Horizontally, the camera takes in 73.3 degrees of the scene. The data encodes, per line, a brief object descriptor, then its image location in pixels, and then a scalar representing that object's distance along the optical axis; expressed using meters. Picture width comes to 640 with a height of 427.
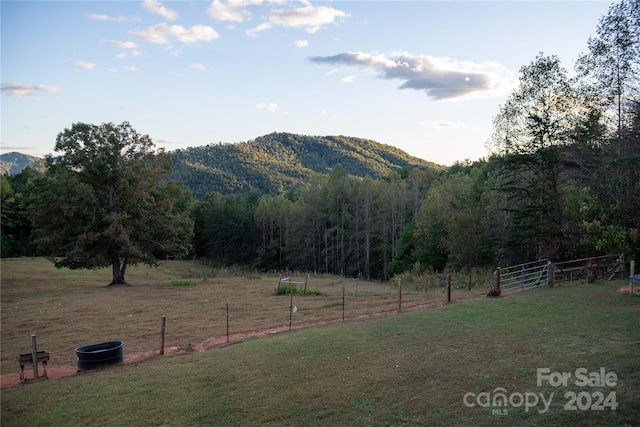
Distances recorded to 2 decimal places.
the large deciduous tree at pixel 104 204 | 31.19
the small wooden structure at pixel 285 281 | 27.58
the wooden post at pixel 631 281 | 16.27
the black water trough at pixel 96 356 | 12.04
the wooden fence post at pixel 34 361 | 11.38
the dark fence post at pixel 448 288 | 19.12
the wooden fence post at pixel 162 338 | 13.15
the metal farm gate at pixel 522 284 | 19.72
